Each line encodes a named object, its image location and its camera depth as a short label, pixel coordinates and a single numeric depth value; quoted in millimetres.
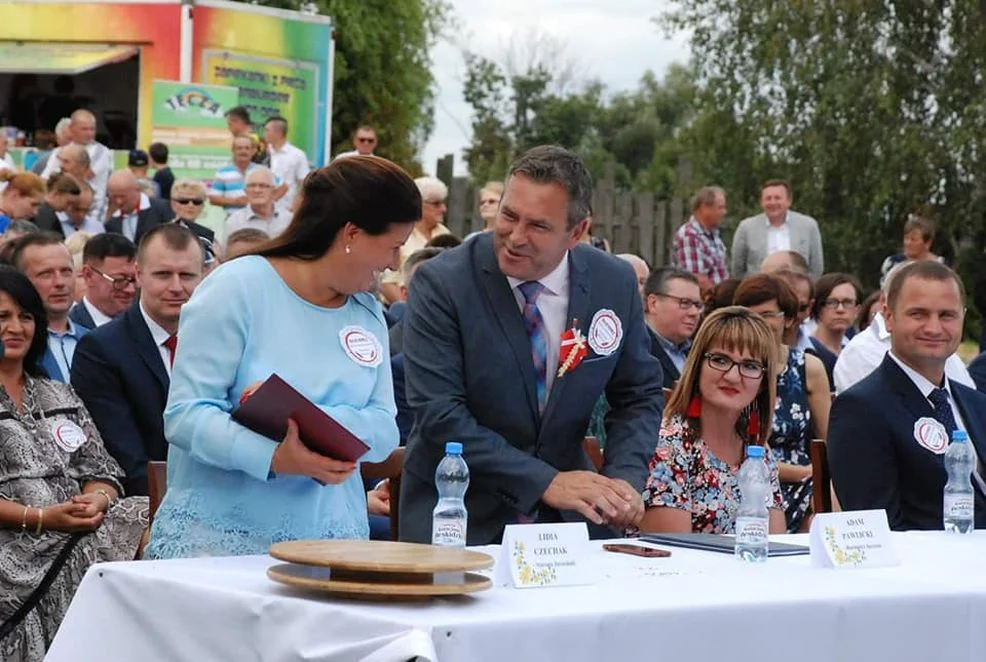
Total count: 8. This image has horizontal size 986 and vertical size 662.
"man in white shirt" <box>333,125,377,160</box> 15289
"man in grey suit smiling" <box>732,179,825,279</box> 13492
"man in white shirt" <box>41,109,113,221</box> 14023
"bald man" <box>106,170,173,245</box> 12336
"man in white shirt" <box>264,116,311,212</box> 15789
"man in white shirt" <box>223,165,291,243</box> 12375
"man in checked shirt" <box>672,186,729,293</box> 13516
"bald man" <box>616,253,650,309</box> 9523
